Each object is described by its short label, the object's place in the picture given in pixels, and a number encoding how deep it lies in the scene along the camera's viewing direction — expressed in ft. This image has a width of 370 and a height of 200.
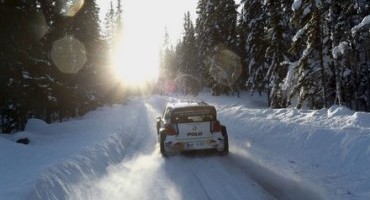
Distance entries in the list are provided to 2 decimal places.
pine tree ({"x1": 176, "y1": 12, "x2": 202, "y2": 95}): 260.19
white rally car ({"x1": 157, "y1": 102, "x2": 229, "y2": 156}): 43.09
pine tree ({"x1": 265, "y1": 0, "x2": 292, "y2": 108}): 102.63
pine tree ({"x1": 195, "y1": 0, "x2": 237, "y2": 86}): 173.37
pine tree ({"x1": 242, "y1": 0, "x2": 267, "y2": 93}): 128.06
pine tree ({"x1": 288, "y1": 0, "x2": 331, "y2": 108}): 68.85
